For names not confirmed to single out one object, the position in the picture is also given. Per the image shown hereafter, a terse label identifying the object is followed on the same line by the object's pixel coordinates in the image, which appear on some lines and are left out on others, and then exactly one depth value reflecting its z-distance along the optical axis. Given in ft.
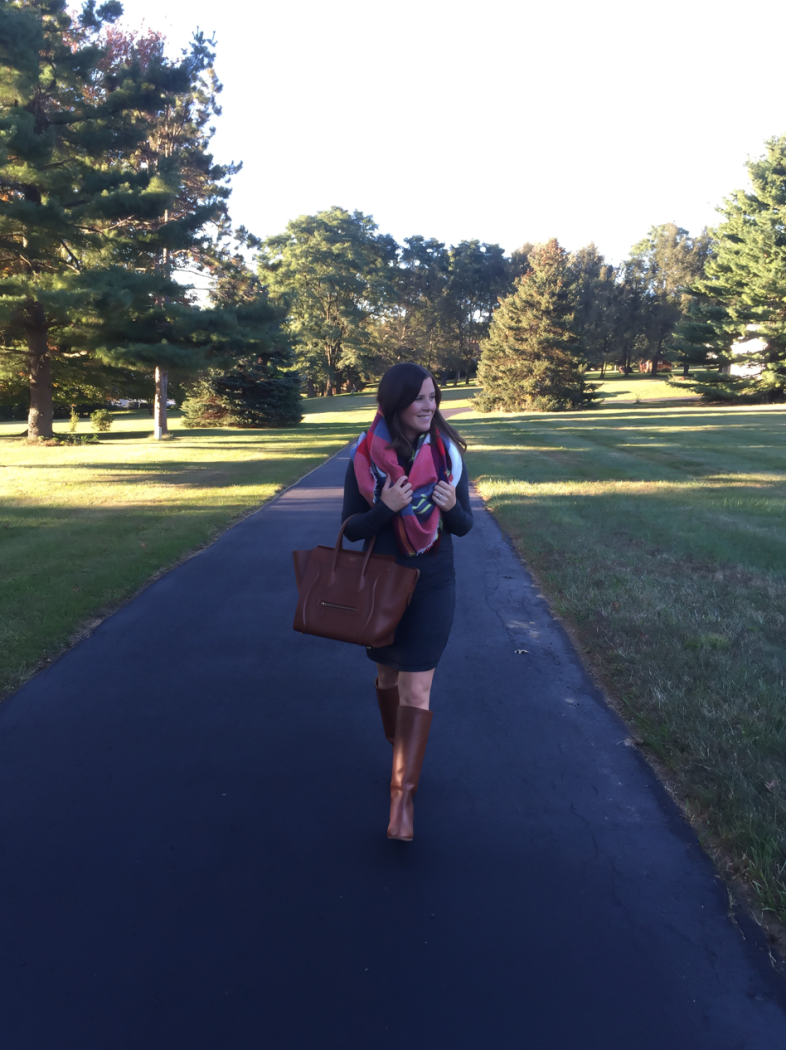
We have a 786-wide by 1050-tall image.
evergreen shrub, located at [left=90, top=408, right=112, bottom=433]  91.66
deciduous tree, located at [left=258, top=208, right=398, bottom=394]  203.51
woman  9.71
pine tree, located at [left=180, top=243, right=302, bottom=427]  94.43
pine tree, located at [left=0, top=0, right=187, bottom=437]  58.70
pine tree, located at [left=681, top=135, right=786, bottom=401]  124.47
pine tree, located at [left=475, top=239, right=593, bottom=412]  124.36
